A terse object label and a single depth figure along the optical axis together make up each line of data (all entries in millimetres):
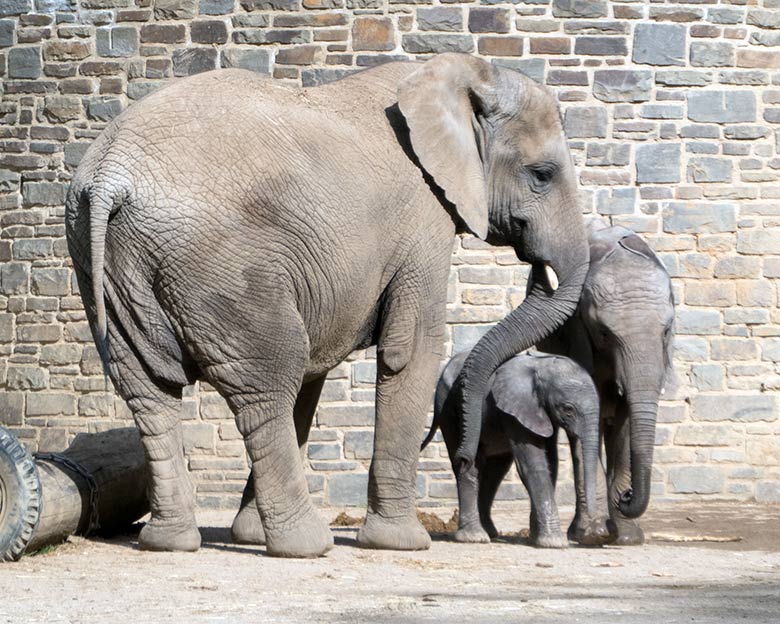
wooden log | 14703
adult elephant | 14687
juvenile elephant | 16781
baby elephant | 16812
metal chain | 16781
